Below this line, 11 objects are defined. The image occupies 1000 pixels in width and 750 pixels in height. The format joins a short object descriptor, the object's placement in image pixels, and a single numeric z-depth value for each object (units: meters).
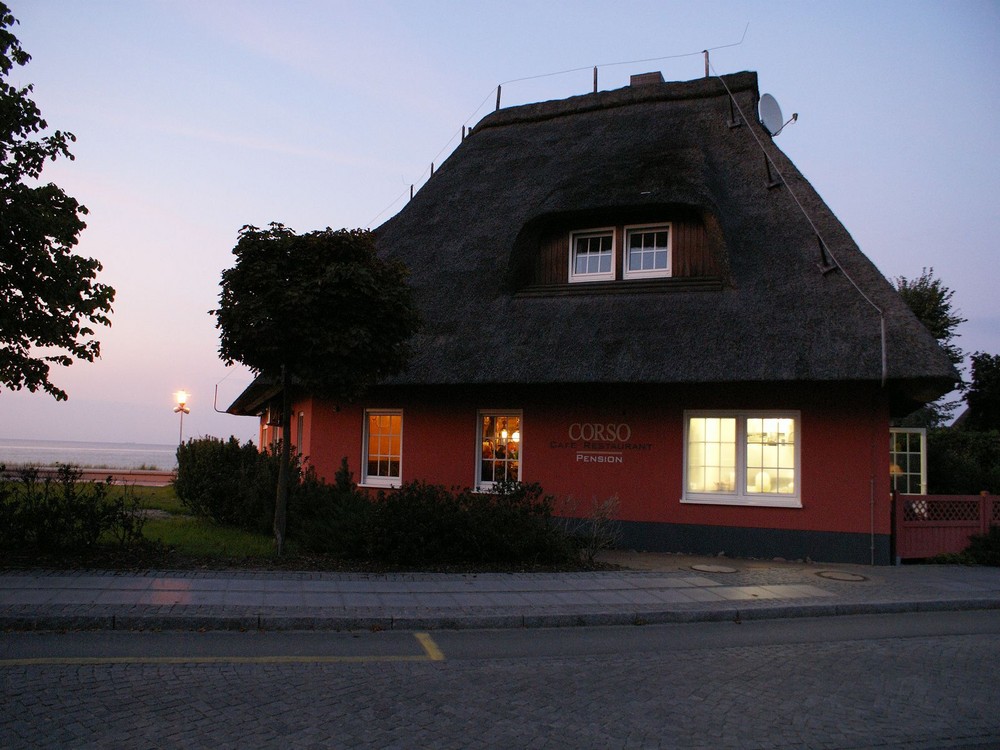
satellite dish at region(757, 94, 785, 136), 17.38
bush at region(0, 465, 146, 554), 10.83
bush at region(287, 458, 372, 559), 11.63
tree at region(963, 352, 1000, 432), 24.64
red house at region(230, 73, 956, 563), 12.92
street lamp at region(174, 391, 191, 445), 31.84
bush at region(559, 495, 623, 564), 12.74
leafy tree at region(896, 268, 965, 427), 28.34
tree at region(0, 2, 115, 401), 10.02
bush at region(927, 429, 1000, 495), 18.62
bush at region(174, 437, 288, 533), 14.91
